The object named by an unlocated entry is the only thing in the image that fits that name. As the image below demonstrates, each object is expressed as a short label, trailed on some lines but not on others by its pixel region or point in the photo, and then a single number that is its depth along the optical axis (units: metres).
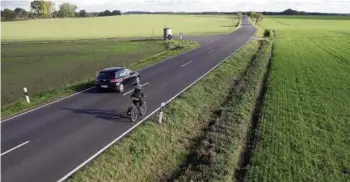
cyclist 15.88
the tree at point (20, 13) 177.18
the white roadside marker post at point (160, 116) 16.32
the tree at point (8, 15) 170.38
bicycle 15.98
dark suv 21.08
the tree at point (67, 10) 185.52
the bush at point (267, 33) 72.89
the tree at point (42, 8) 175.25
